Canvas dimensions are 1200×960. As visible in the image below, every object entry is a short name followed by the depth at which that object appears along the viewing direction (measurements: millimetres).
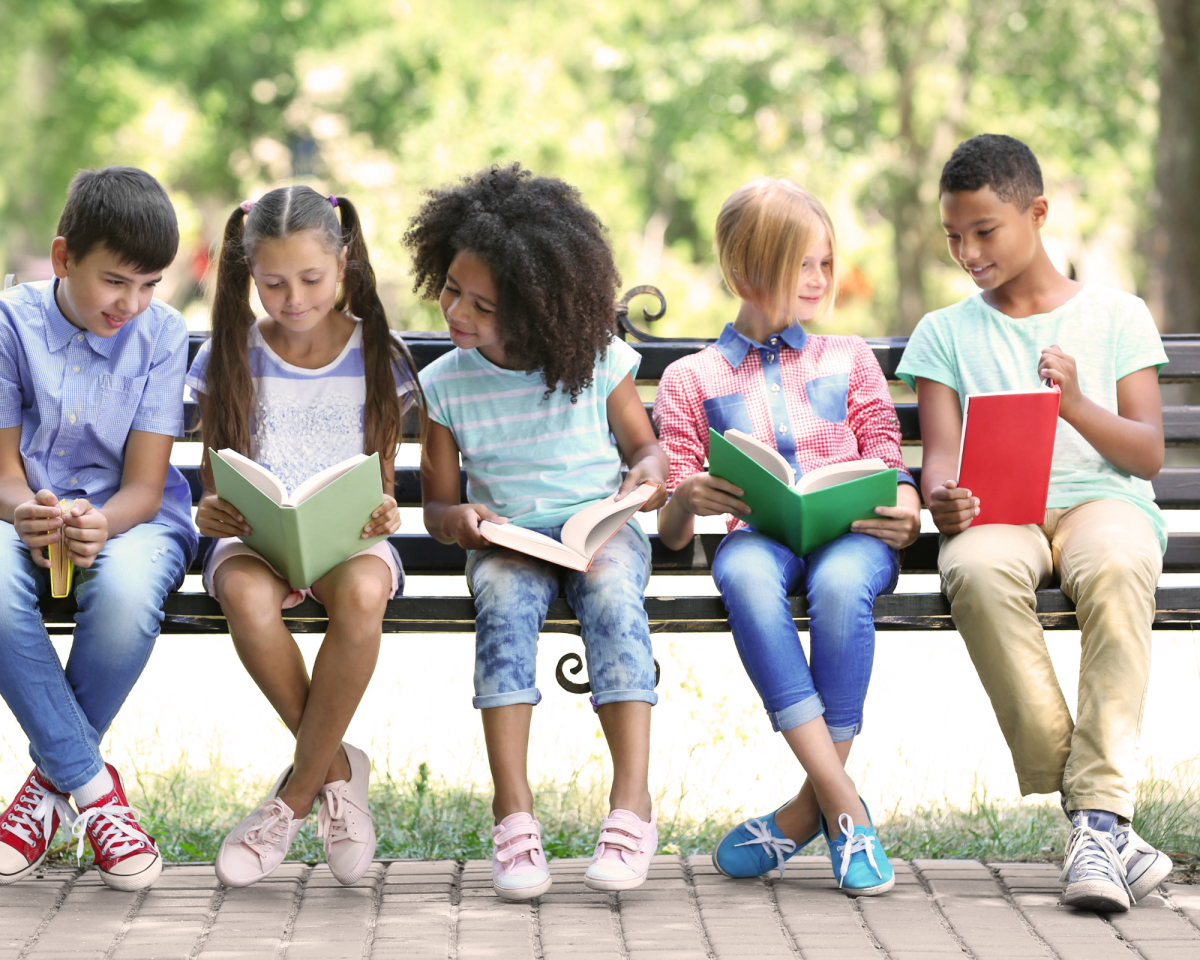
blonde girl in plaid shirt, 5520
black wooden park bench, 5797
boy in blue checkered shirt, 5477
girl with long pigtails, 5492
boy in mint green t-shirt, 5398
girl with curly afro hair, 5441
